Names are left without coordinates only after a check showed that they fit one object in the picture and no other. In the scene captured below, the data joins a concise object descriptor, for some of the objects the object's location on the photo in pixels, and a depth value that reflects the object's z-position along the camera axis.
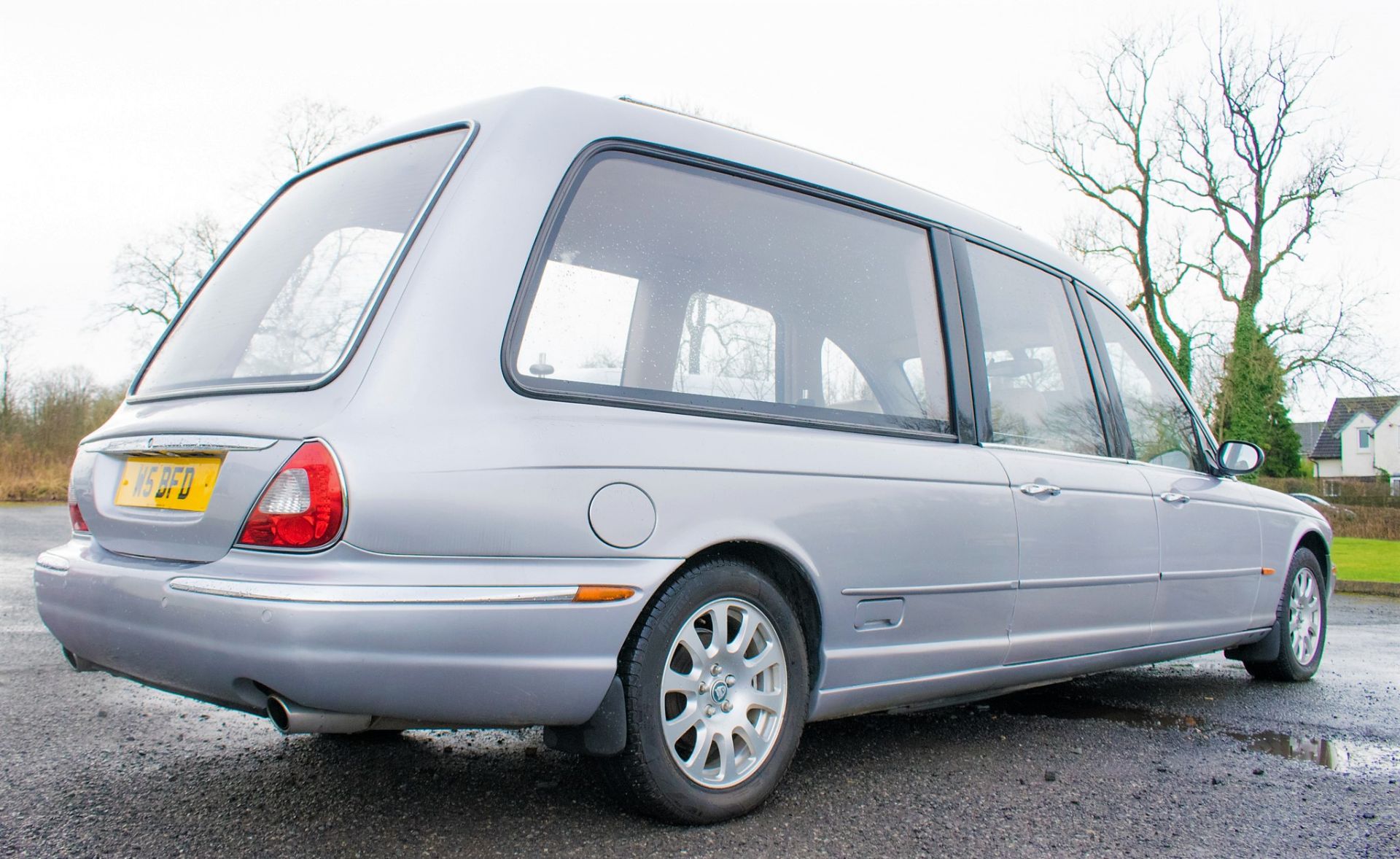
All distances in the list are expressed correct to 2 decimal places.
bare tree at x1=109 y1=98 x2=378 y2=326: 34.47
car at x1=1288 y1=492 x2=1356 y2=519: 26.11
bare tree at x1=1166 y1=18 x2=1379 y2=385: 32.75
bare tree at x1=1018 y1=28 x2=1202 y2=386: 34.53
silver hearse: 2.44
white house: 69.88
